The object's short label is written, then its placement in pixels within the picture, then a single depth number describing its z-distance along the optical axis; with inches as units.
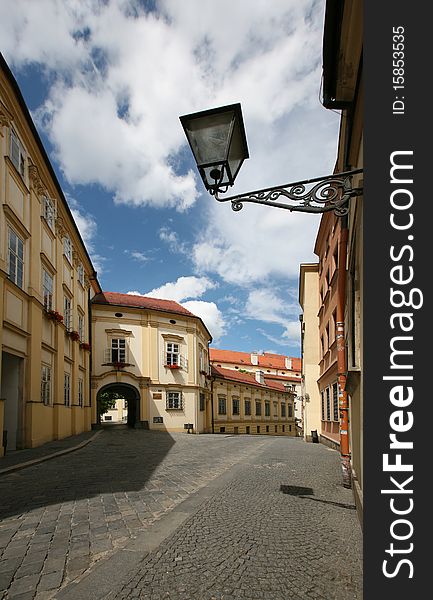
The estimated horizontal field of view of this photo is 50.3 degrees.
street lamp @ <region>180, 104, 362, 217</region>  147.9
